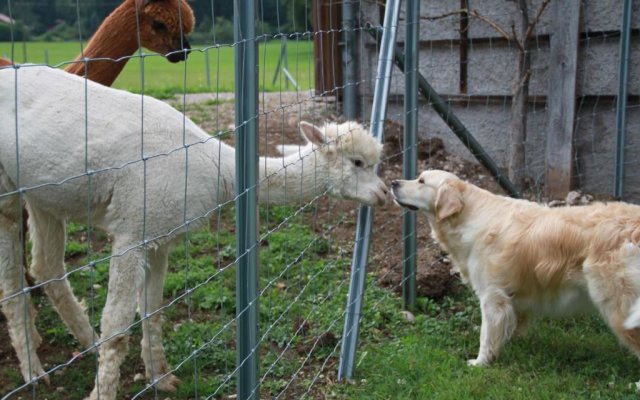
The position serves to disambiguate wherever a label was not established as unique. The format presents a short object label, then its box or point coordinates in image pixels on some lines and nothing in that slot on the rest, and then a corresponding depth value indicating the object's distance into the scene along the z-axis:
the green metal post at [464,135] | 6.04
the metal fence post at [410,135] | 5.13
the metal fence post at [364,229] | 4.33
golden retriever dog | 4.19
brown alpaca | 4.99
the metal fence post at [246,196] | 2.87
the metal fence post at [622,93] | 6.48
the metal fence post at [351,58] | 5.34
